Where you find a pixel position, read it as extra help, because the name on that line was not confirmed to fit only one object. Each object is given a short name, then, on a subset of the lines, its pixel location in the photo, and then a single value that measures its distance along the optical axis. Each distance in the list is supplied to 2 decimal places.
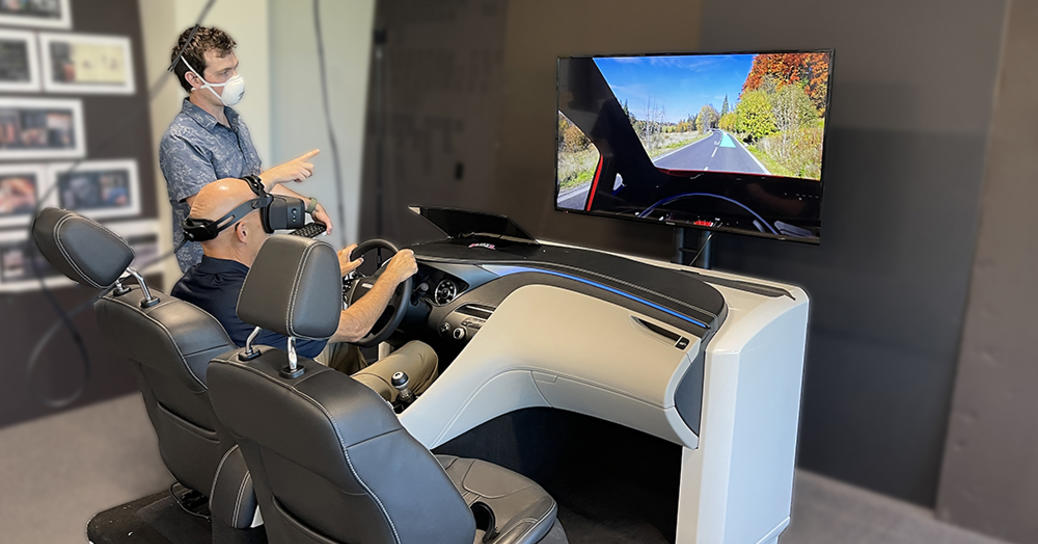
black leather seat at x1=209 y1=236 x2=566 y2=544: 1.21
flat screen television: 2.29
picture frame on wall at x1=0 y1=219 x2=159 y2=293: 3.36
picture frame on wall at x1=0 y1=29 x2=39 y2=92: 3.19
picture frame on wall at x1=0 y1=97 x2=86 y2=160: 3.26
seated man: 1.89
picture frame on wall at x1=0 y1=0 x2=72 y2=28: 3.17
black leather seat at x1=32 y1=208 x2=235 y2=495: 1.67
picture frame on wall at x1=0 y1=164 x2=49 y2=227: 3.30
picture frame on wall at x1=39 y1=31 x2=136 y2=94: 3.33
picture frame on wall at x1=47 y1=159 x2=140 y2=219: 3.45
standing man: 2.30
